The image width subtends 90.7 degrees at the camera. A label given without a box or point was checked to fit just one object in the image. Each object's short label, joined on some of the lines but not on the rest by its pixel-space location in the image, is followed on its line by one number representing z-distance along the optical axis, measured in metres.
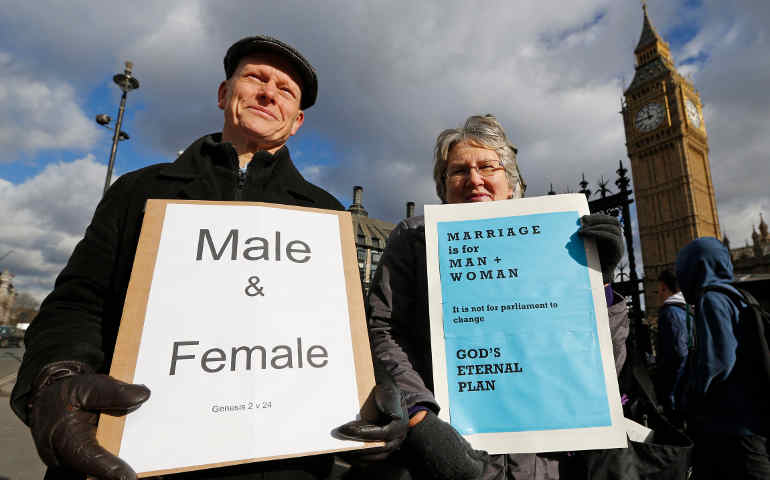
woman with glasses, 1.20
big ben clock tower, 52.00
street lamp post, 9.24
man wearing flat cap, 0.88
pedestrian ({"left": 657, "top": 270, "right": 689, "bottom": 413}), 3.26
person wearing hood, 2.26
